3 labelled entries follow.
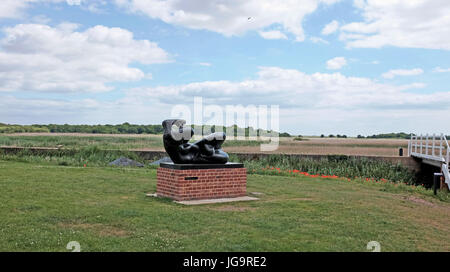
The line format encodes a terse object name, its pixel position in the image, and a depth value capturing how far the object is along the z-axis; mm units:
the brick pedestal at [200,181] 10610
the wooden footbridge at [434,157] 16756
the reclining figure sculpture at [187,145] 10875
